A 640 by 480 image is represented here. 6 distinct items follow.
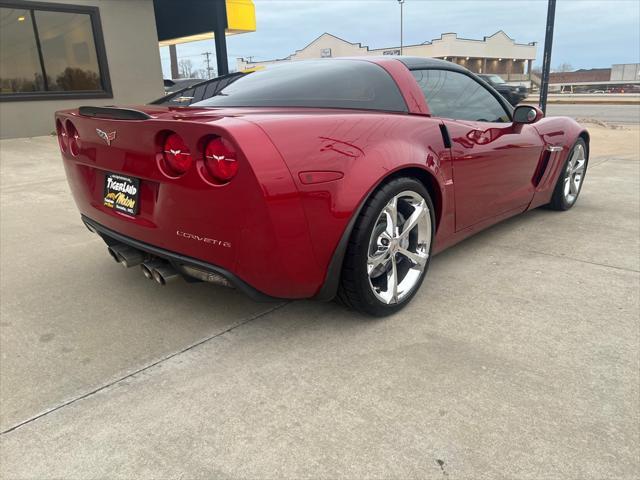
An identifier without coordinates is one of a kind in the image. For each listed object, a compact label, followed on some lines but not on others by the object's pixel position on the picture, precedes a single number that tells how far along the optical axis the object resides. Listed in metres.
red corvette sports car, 2.00
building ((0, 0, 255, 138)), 10.26
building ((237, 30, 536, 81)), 61.09
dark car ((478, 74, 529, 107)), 16.77
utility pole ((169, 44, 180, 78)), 40.25
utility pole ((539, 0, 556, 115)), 10.05
